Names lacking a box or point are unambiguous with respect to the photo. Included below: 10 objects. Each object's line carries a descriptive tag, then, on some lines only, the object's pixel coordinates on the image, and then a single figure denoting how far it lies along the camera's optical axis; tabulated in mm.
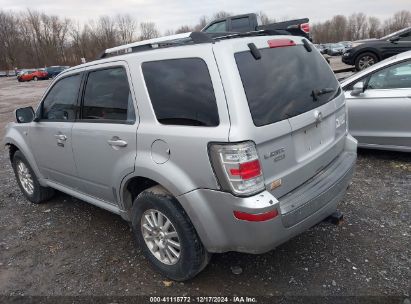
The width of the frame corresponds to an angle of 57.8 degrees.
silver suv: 2443
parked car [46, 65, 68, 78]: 44594
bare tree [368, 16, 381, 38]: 102925
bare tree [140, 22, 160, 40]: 86219
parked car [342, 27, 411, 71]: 12002
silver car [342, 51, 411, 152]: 5035
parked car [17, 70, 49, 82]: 43406
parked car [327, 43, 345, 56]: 47656
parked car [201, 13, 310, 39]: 13156
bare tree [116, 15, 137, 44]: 82500
